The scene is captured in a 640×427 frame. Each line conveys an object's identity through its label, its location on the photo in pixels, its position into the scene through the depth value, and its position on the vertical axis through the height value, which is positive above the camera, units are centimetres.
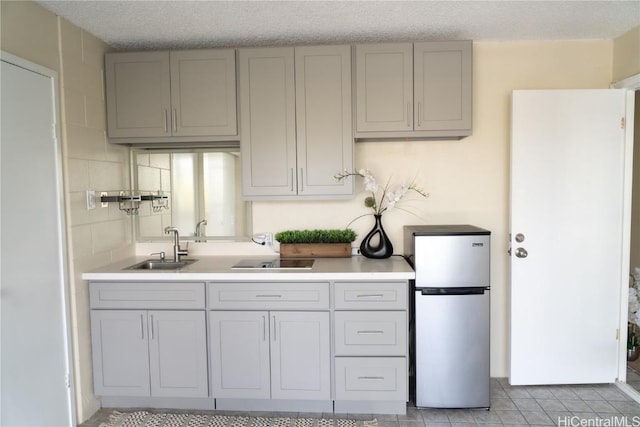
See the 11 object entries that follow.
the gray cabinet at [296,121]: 253 +47
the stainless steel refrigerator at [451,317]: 233 -75
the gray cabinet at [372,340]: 232 -87
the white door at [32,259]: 190 -33
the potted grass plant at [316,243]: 279 -36
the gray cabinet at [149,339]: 240 -89
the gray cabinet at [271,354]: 236 -97
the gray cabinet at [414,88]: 248 +66
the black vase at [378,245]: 271 -37
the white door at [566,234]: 258 -30
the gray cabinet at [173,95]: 257 +66
